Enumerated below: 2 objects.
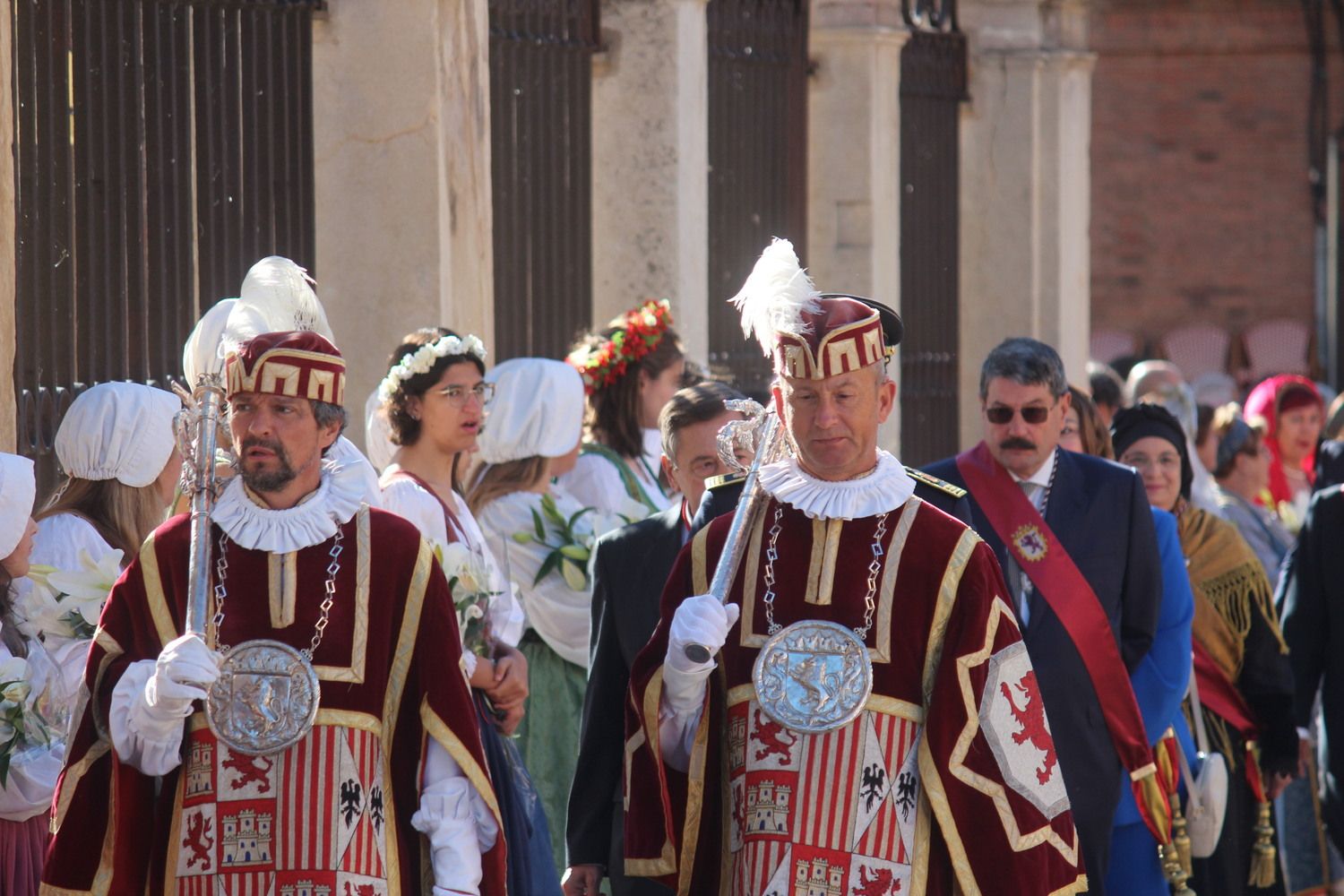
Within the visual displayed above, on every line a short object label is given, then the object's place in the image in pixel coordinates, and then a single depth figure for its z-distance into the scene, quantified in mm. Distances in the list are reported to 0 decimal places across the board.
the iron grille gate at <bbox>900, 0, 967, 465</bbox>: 21031
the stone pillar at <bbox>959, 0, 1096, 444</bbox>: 21953
